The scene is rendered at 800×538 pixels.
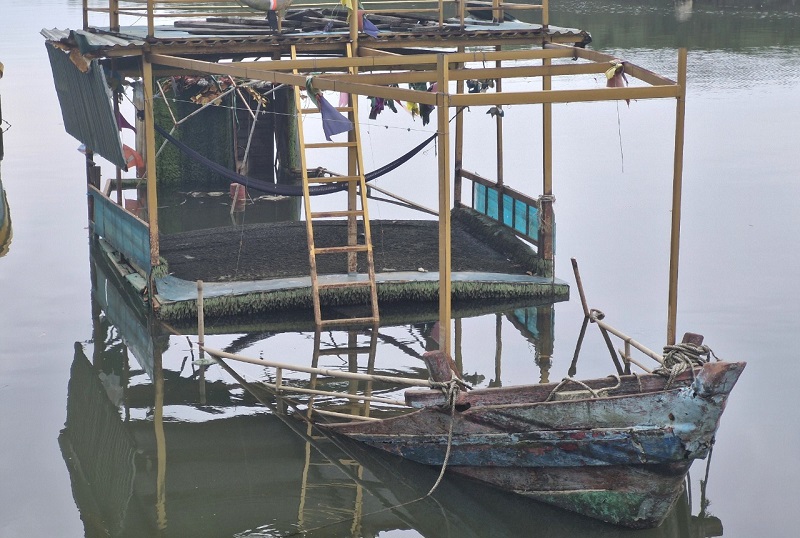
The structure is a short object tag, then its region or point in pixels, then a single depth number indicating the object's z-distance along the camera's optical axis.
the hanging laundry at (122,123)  14.35
